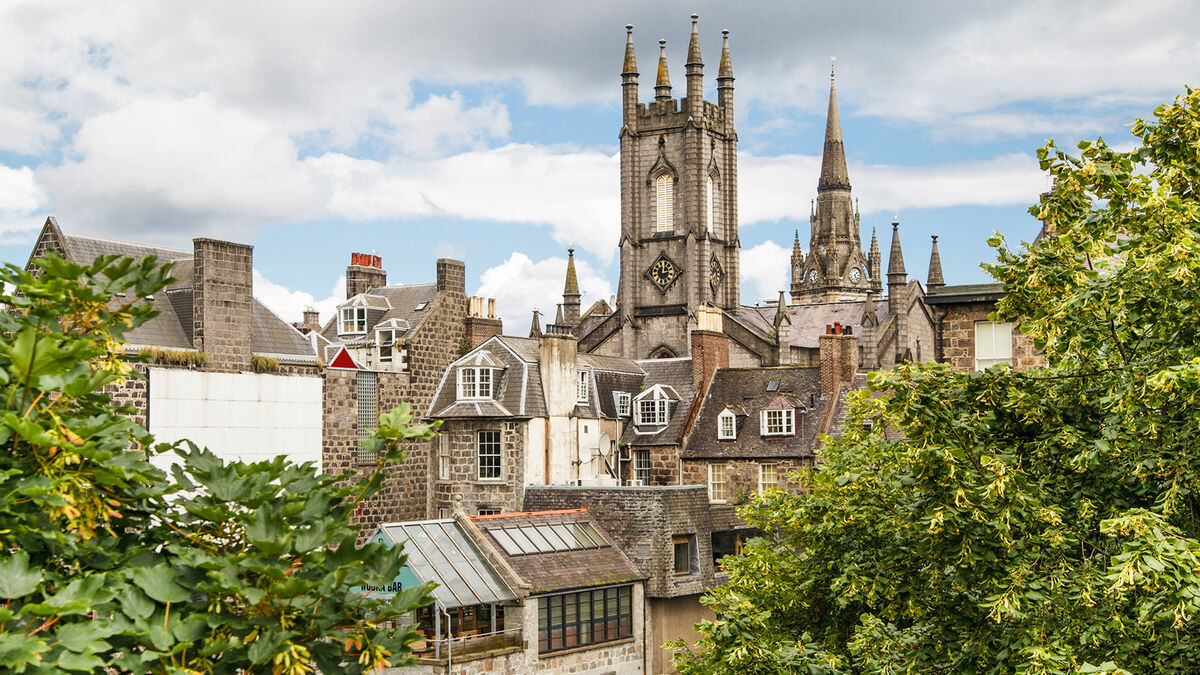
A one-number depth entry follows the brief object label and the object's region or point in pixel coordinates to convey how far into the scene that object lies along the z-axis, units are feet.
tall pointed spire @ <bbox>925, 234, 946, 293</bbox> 222.36
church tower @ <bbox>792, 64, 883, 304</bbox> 385.91
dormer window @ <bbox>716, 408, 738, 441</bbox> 158.71
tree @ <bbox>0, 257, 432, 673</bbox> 25.02
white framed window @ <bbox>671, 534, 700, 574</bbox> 130.11
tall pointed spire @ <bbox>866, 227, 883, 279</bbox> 398.62
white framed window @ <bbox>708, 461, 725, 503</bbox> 158.20
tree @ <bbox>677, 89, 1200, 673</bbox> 44.55
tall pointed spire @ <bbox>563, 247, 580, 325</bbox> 295.07
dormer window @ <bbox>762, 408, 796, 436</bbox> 153.69
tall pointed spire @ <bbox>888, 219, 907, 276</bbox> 267.59
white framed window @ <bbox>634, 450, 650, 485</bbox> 166.39
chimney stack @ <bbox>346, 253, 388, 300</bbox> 177.58
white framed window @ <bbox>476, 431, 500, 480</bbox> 152.56
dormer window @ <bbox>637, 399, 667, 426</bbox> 167.22
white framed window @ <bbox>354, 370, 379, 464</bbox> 144.15
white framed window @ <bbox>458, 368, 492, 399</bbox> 154.20
